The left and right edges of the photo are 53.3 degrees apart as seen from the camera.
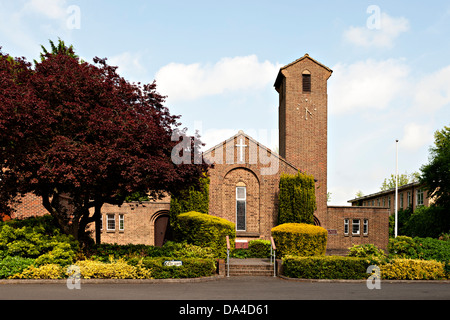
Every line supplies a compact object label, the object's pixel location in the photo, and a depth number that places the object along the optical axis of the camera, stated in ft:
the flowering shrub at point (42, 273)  53.47
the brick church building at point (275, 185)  98.58
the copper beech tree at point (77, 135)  52.95
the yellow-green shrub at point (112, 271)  53.98
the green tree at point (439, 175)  121.39
